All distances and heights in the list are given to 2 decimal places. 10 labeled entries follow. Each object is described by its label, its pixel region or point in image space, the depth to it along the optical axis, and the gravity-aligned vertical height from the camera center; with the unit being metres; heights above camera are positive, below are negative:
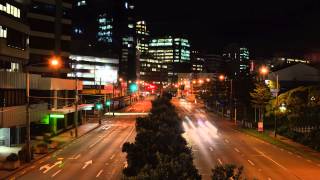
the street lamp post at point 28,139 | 43.85 -4.59
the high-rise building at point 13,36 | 54.91 +5.85
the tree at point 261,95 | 83.31 -1.15
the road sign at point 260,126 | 74.34 -5.65
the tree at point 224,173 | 11.99 -2.05
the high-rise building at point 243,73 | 123.56 +3.81
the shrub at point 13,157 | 39.91 -5.68
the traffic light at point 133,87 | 159.64 +0.15
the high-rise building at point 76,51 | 194.62 +14.34
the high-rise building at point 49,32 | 96.72 +11.02
